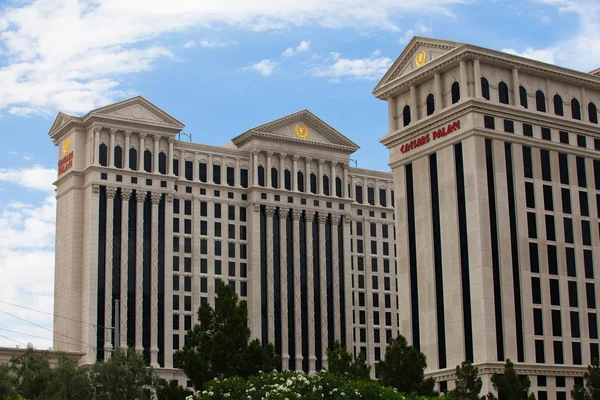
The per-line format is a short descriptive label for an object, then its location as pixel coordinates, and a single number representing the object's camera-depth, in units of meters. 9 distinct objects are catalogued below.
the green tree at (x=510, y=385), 80.81
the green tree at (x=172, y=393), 73.31
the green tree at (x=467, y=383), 79.44
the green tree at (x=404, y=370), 77.50
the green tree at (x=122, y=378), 80.44
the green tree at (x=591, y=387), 87.25
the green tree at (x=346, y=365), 77.50
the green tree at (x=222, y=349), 72.94
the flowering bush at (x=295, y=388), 59.78
